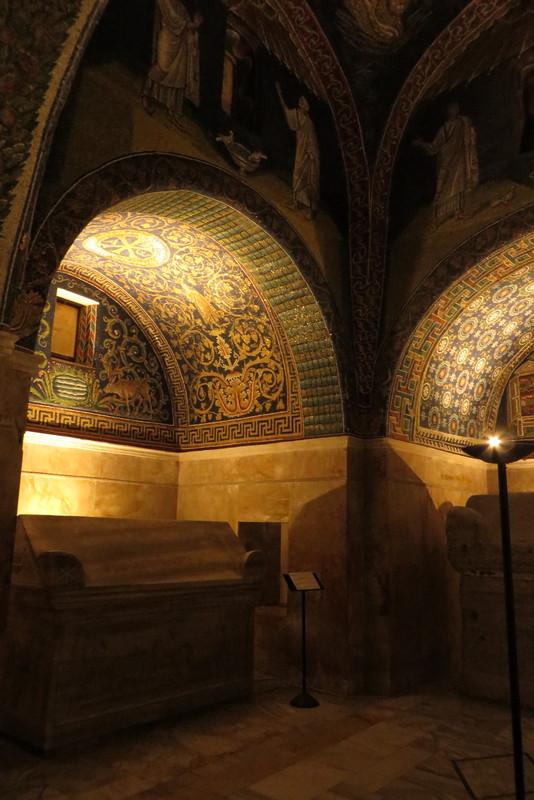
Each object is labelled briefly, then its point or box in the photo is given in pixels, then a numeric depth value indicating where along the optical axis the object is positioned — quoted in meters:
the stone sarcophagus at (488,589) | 5.80
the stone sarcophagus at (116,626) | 4.30
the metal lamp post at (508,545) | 3.09
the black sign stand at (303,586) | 5.64
